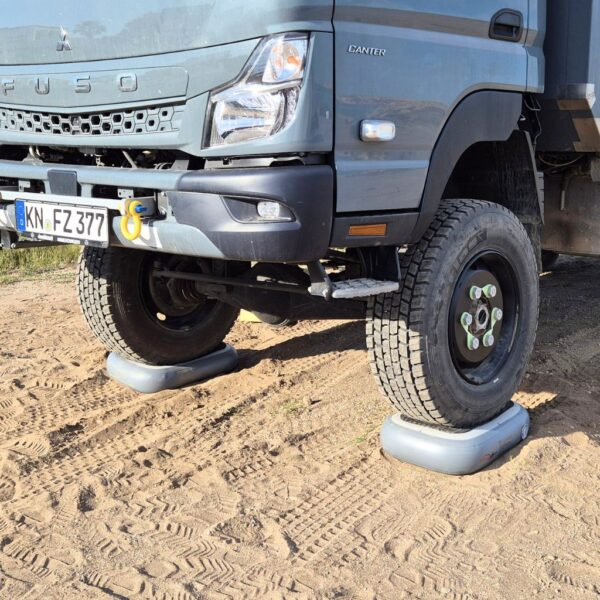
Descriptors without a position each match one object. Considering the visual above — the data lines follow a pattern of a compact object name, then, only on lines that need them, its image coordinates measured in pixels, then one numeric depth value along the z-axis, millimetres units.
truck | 2486
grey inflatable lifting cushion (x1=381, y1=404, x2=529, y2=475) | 3031
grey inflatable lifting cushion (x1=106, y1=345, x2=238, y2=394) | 4031
